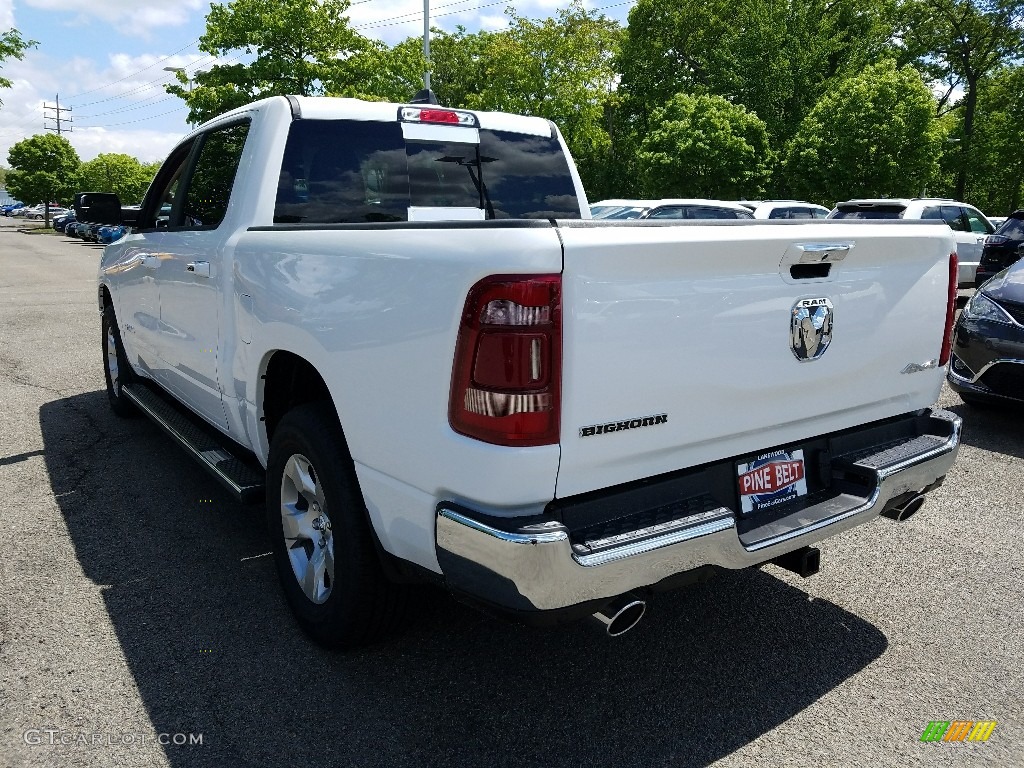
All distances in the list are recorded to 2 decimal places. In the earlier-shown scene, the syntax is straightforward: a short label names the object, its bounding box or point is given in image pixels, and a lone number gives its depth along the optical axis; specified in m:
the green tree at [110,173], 75.12
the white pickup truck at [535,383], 2.18
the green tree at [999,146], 34.19
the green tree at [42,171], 73.75
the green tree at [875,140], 26.73
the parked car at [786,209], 16.19
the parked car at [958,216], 13.20
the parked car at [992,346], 5.86
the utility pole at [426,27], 27.98
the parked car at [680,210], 15.25
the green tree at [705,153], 29.52
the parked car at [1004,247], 12.70
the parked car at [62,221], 54.31
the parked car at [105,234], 36.11
